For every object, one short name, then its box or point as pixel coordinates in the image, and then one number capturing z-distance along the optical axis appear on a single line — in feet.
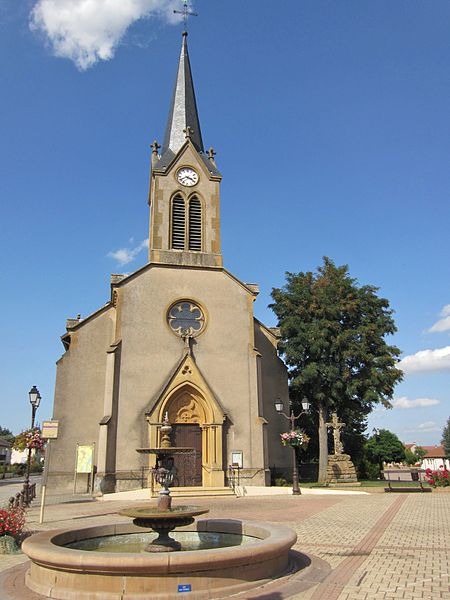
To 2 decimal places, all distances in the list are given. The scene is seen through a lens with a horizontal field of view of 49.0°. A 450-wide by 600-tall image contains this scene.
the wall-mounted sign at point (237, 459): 83.51
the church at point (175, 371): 81.97
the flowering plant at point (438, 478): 82.02
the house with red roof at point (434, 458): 386.05
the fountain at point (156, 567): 21.49
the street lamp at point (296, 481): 76.80
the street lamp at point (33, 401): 61.98
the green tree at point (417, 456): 336.29
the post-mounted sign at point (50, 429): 51.78
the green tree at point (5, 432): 463.42
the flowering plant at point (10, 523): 34.65
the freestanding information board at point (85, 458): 78.47
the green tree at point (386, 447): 172.96
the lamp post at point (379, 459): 139.07
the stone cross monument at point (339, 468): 99.66
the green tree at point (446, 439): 299.05
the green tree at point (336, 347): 107.55
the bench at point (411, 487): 82.45
